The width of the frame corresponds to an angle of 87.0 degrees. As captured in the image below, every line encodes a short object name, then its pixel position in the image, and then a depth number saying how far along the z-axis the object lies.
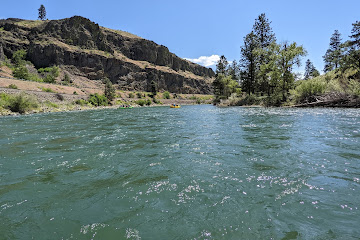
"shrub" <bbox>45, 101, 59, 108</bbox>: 40.99
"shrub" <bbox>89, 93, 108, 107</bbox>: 60.87
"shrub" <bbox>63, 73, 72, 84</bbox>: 90.00
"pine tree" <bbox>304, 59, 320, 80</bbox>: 94.74
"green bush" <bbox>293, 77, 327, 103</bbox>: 26.39
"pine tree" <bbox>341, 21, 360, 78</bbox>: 30.42
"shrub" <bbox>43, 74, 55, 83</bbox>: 74.93
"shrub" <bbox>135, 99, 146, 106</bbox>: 83.12
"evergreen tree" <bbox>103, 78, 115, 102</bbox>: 75.50
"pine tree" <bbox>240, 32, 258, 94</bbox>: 42.59
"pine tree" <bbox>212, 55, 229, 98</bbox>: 55.69
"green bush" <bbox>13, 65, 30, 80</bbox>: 69.94
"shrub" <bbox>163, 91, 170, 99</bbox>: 125.93
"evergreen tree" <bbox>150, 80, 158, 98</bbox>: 121.61
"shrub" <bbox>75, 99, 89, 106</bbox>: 54.12
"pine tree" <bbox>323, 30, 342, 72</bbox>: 66.94
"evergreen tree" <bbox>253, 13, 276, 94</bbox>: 42.12
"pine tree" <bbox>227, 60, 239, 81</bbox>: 72.59
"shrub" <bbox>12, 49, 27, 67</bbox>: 102.12
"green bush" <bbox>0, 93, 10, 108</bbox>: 29.44
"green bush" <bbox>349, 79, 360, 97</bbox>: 22.57
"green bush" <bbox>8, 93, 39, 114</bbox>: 29.59
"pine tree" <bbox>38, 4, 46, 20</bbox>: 144.38
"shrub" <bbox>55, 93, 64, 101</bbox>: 51.09
